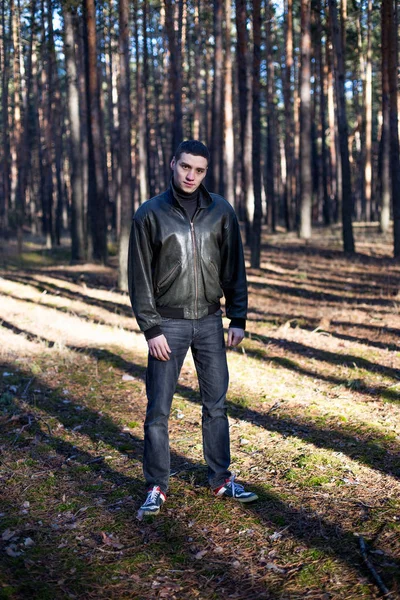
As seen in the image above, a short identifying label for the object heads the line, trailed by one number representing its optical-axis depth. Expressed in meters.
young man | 4.57
